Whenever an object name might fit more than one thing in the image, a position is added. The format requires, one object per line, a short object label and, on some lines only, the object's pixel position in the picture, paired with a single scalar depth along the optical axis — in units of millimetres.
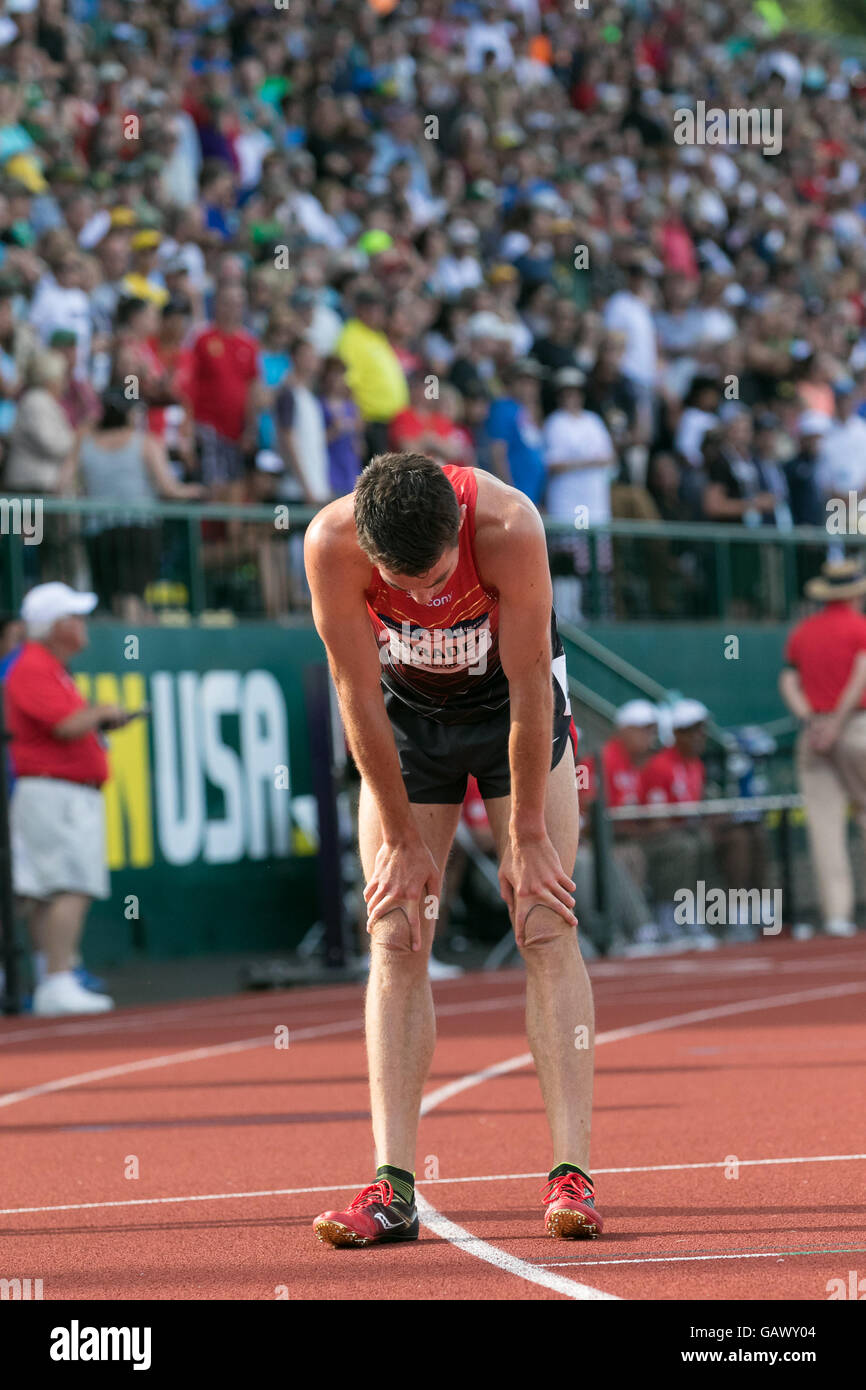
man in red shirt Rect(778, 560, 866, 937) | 15570
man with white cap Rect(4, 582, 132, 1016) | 12125
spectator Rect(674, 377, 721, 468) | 18594
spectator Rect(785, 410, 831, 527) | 19359
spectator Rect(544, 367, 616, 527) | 16531
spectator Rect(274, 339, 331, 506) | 14602
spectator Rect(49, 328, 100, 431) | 13273
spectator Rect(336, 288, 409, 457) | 15828
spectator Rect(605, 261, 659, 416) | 18781
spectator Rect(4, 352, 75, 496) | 13023
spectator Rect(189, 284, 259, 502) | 14617
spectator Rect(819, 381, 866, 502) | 19422
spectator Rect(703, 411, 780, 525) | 18312
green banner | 13672
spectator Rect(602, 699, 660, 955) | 15133
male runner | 5348
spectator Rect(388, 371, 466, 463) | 15367
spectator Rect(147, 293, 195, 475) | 13961
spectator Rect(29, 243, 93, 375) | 13836
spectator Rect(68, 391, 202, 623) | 13523
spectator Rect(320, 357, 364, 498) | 14938
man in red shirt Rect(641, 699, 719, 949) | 15383
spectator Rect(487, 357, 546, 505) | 16125
